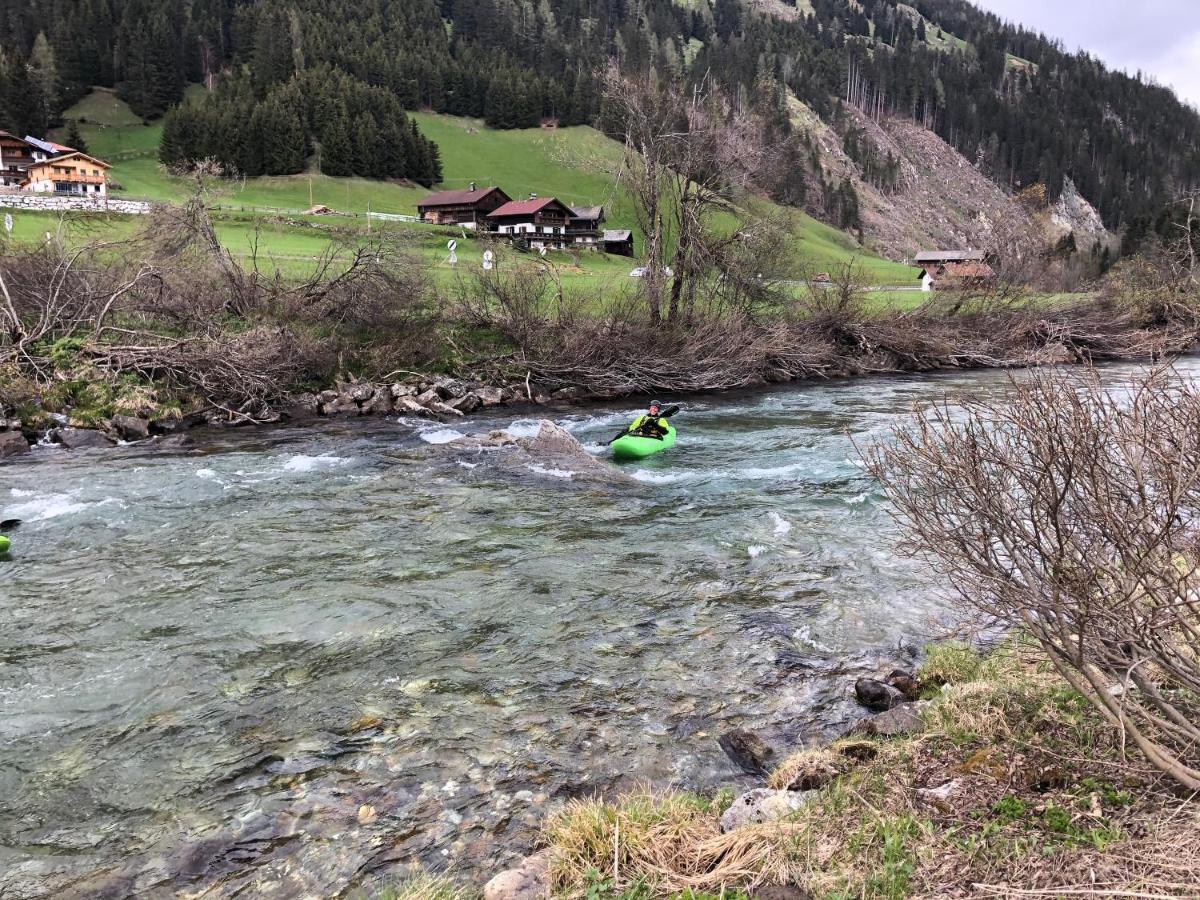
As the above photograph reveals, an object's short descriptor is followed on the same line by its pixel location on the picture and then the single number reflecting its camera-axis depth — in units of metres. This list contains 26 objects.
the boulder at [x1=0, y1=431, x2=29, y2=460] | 15.84
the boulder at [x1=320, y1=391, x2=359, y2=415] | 21.53
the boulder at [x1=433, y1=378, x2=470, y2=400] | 23.36
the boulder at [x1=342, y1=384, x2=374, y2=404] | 22.25
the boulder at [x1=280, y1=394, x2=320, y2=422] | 20.98
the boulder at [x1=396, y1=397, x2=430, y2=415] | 21.95
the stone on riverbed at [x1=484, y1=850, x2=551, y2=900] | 4.05
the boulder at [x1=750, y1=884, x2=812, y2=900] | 3.55
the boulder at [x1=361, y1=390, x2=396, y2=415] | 21.95
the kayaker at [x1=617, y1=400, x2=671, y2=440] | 16.92
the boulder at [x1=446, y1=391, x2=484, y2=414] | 22.72
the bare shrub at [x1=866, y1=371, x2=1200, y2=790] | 3.75
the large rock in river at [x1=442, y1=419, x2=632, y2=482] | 14.82
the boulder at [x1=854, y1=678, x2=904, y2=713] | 6.51
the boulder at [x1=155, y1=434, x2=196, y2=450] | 16.97
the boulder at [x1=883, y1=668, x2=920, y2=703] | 6.66
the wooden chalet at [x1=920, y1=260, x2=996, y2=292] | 37.94
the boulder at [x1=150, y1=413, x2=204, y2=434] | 18.55
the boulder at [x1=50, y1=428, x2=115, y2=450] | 16.73
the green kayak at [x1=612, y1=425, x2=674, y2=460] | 16.28
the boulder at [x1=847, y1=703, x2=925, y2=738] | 5.64
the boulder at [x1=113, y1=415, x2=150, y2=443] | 17.72
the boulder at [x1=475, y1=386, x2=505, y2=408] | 23.73
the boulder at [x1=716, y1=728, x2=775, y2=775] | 5.70
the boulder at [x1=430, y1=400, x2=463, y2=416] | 22.09
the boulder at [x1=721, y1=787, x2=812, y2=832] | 4.48
